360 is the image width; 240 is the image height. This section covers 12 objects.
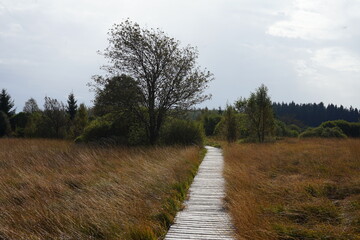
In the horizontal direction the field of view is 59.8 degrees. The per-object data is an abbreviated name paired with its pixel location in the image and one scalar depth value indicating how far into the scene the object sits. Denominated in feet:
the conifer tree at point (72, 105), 138.62
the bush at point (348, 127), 107.74
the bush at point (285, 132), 124.41
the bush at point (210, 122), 134.90
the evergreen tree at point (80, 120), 88.06
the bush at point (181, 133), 56.08
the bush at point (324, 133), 87.67
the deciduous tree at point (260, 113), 73.72
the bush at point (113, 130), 57.00
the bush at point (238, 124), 76.54
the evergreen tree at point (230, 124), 74.74
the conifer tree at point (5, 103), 131.35
